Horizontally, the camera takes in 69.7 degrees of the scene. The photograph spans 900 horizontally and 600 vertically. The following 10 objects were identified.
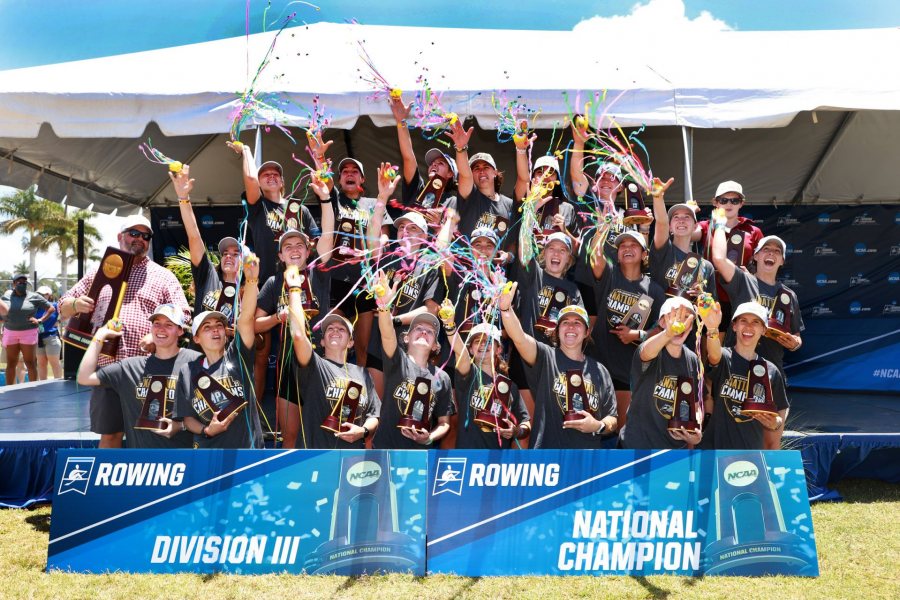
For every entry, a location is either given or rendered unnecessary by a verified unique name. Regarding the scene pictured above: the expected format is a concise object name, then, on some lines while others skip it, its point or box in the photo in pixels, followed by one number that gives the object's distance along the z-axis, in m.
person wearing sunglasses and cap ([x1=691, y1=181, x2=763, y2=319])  5.31
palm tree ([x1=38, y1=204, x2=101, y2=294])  37.38
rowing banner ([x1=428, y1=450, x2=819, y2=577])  3.37
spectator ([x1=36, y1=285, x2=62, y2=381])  10.17
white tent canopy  5.46
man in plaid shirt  4.21
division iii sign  3.38
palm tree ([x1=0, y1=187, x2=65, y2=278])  36.62
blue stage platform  4.89
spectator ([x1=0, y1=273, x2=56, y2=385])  9.52
